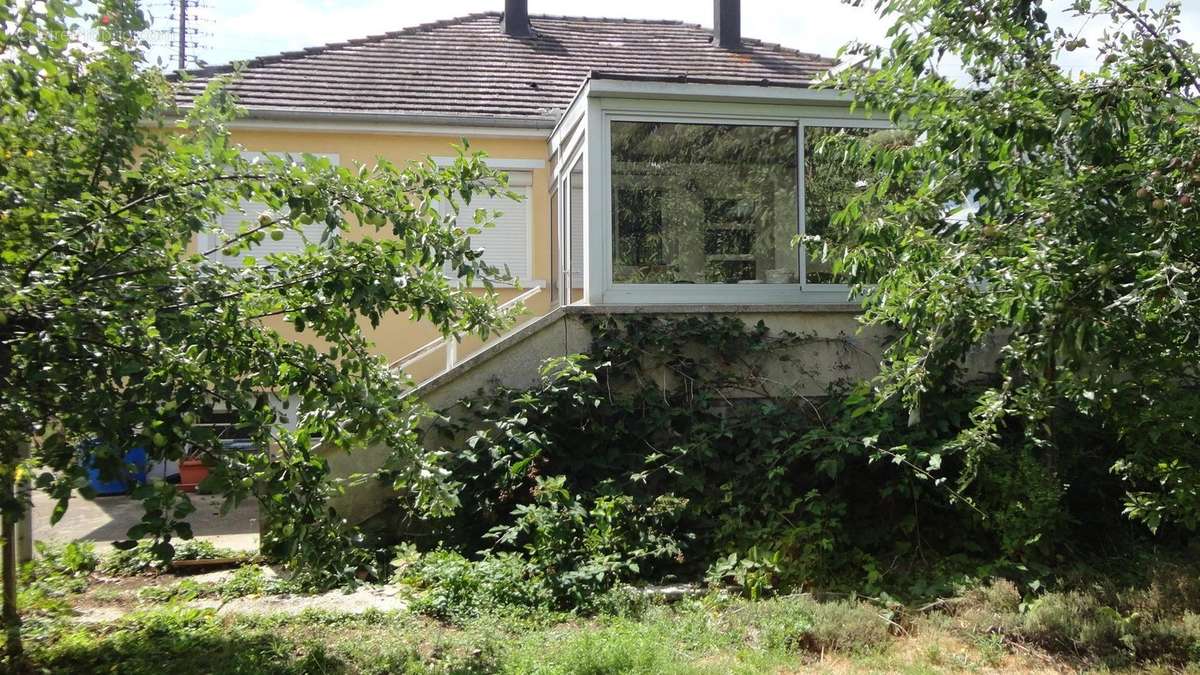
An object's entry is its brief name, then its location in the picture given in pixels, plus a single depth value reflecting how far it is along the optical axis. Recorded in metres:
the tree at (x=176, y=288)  3.70
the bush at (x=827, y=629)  4.88
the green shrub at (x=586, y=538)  5.63
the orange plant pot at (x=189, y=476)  10.46
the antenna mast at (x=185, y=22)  29.59
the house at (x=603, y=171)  7.96
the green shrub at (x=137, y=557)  6.72
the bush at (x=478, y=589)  5.39
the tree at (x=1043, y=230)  4.10
